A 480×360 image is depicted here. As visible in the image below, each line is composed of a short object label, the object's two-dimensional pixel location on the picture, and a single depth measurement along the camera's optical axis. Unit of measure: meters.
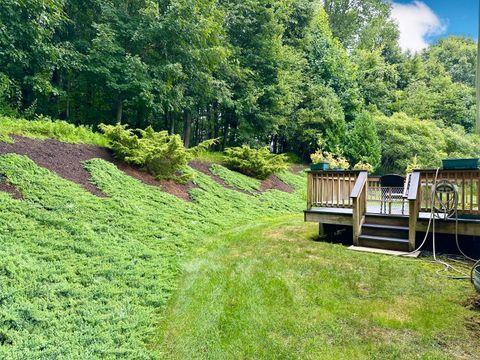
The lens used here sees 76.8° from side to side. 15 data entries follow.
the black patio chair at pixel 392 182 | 6.16
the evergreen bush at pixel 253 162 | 10.88
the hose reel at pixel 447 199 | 4.39
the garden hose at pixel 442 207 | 4.32
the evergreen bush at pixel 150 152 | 7.12
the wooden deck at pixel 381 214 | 4.42
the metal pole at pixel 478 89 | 3.22
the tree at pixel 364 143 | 16.23
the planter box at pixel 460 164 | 4.30
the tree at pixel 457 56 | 31.17
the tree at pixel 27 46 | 8.44
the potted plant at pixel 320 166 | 5.61
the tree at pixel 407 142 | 16.27
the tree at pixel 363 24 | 26.42
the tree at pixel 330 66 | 17.95
